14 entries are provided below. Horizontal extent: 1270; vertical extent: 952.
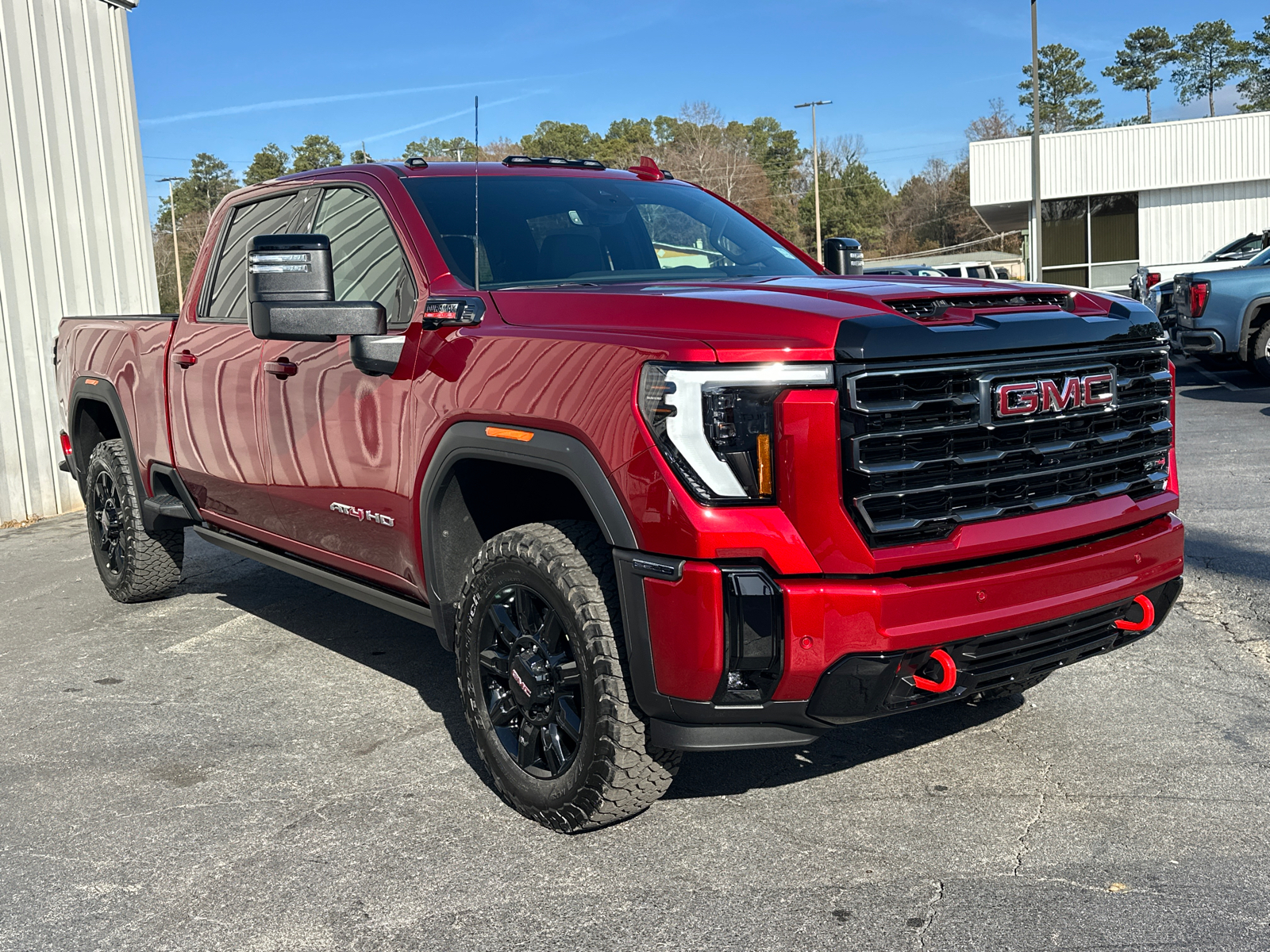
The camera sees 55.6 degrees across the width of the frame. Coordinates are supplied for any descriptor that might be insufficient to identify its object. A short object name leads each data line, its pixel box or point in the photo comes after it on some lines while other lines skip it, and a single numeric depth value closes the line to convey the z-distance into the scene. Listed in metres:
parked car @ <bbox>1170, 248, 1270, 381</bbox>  13.64
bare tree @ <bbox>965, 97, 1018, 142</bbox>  100.12
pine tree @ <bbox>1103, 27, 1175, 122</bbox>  94.88
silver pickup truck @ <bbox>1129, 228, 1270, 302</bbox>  18.58
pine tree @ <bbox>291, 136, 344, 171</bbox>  94.81
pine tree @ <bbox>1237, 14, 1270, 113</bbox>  89.21
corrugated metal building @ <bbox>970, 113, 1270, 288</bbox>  33.00
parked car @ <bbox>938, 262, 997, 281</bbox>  19.45
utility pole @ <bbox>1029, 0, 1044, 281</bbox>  28.55
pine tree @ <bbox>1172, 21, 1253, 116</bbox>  93.75
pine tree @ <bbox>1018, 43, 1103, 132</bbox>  94.88
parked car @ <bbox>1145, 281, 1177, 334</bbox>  15.96
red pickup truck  2.85
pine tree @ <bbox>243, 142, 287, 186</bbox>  105.38
